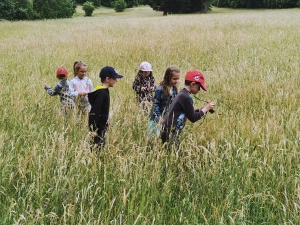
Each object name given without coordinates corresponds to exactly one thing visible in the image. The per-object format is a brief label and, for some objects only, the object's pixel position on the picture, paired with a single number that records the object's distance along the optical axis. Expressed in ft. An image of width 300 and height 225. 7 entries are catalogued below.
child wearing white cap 16.69
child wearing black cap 11.65
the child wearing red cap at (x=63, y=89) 15.58
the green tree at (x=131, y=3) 279.69
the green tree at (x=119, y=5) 228.02
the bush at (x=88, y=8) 201.22
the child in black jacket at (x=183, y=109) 11.07
